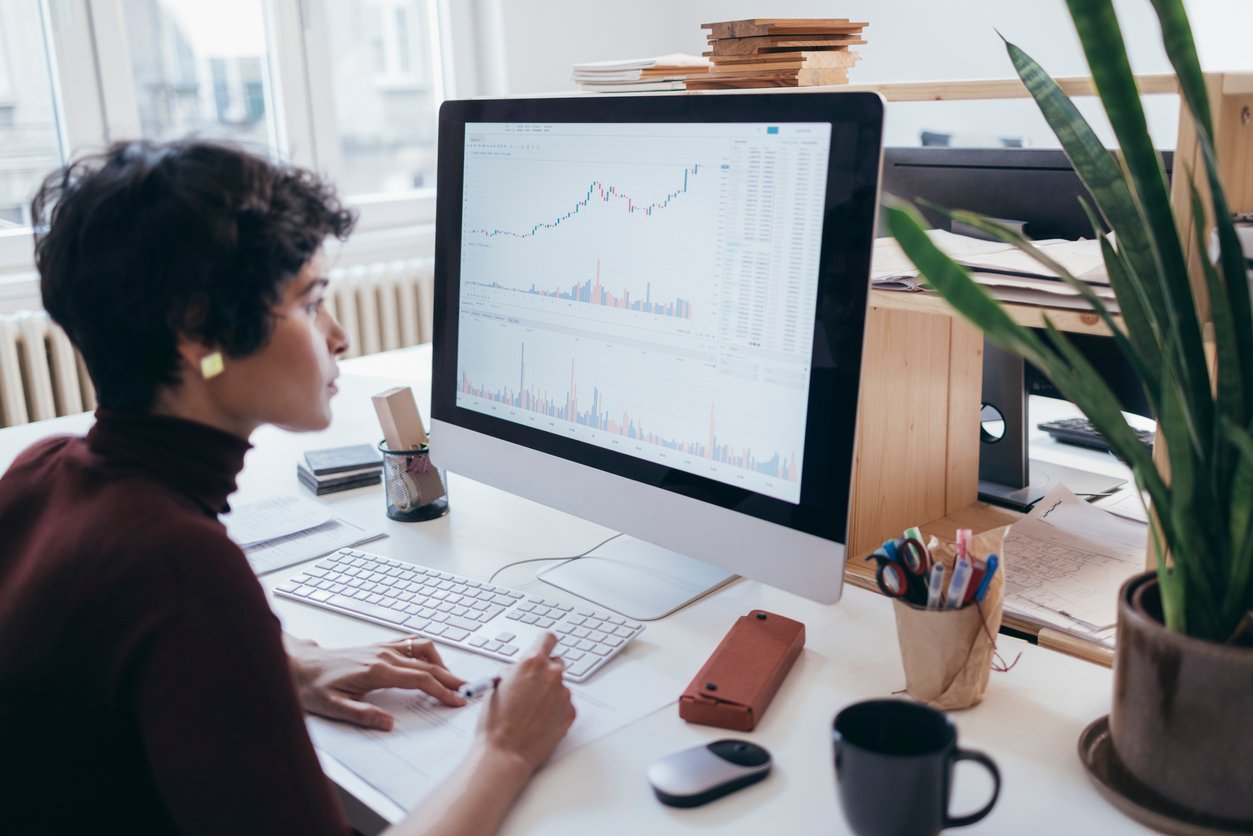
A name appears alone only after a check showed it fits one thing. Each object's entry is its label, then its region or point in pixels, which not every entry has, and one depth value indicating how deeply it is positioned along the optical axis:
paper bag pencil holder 0.84
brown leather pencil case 0.85
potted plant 0.68
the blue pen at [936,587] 0.85
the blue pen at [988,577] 0.84
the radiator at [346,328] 2.61
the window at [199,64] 2.90
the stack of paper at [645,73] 1.26
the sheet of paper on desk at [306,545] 1.20
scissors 0.85
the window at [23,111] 2.66
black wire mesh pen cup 1.30
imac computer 0.87
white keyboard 0.98
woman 0.67
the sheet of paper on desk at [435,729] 0.81
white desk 0.75
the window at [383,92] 3.32
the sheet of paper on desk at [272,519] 1.27
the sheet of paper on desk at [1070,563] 1.01
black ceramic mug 0.66
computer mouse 0.76
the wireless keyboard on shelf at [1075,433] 1.57
